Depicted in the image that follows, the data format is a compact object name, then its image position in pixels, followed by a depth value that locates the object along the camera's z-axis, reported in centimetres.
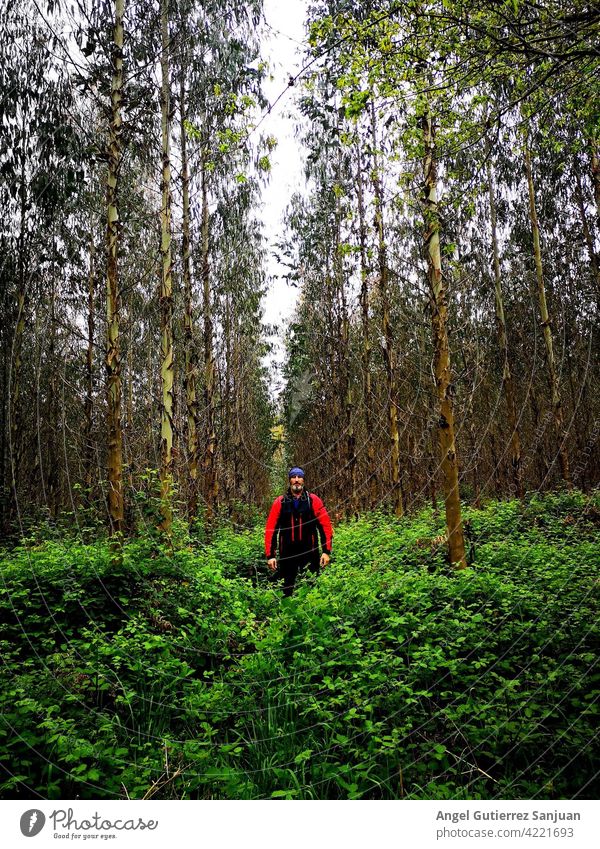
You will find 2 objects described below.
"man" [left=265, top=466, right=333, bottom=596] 470
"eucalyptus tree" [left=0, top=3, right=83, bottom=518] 572
